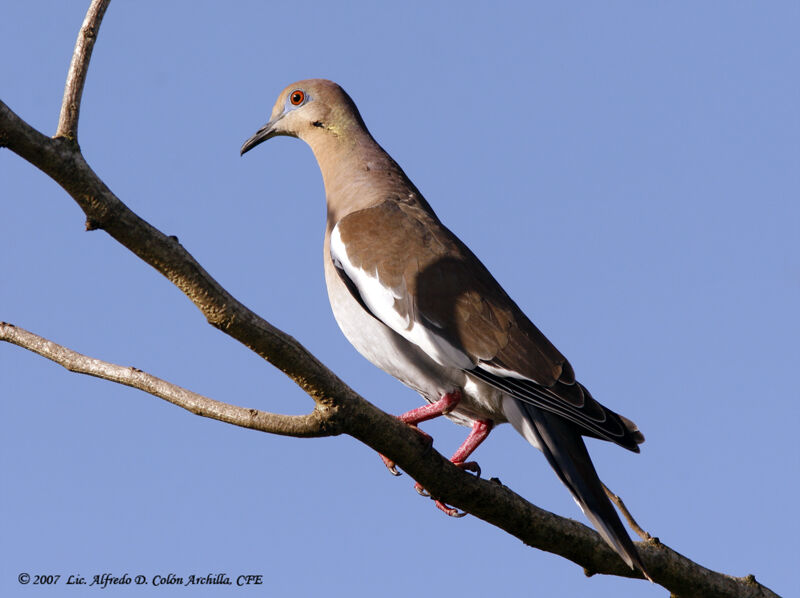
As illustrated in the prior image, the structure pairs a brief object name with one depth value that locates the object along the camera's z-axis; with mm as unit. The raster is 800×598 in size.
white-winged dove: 8266
